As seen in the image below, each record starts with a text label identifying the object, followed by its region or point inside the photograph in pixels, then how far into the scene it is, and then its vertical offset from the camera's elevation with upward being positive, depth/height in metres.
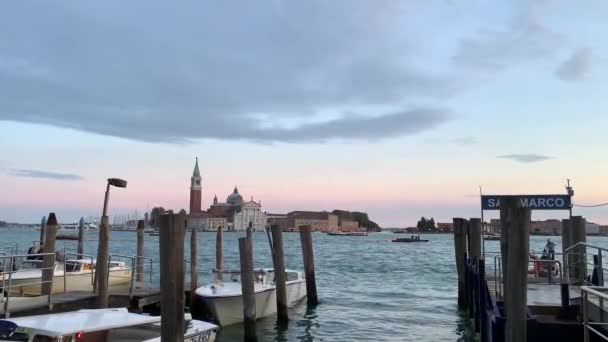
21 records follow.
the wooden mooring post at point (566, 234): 15.49 -0.25
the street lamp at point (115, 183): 16.97 +1.08
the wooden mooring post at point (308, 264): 20.52 -1.53
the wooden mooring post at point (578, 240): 14.48 -0.40
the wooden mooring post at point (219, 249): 21.95 -1.12
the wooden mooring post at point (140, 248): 21.11 -1.12
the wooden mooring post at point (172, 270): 9.62 -0.87
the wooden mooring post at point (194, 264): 18.16 -1.46
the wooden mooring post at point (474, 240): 17.06 -0.49
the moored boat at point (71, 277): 17.00 -1.91
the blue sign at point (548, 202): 13.19 +0.54
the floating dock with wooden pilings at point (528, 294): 8.45 -1.41
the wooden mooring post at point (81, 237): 24.38 -0.82
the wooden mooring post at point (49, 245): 14.24 -0.68
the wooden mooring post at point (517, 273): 8.42 -0.72
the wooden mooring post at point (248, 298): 14.80 -2.05
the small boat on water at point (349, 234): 192.66 -3.96
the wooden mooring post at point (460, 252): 19.77 -1.01
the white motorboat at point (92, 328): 9.02 -1.85
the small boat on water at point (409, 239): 119.84 -3.53
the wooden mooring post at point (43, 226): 27.03 -0.38
